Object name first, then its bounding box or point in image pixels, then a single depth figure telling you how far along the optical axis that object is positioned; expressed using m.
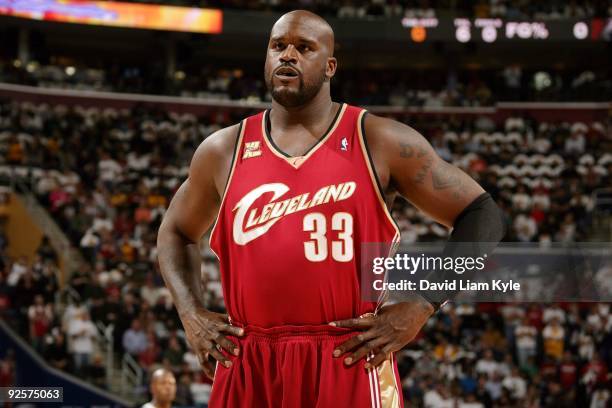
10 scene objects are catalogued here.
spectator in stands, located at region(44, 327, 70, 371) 12.45
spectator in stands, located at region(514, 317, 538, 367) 13.50
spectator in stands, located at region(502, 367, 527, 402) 12.73
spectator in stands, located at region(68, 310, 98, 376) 12.62
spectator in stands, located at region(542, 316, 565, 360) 13.53
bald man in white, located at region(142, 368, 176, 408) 6.61
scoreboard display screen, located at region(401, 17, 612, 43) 24.58
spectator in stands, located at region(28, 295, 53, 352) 12.71
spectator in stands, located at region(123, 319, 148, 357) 12.97
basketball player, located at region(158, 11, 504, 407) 3.28
